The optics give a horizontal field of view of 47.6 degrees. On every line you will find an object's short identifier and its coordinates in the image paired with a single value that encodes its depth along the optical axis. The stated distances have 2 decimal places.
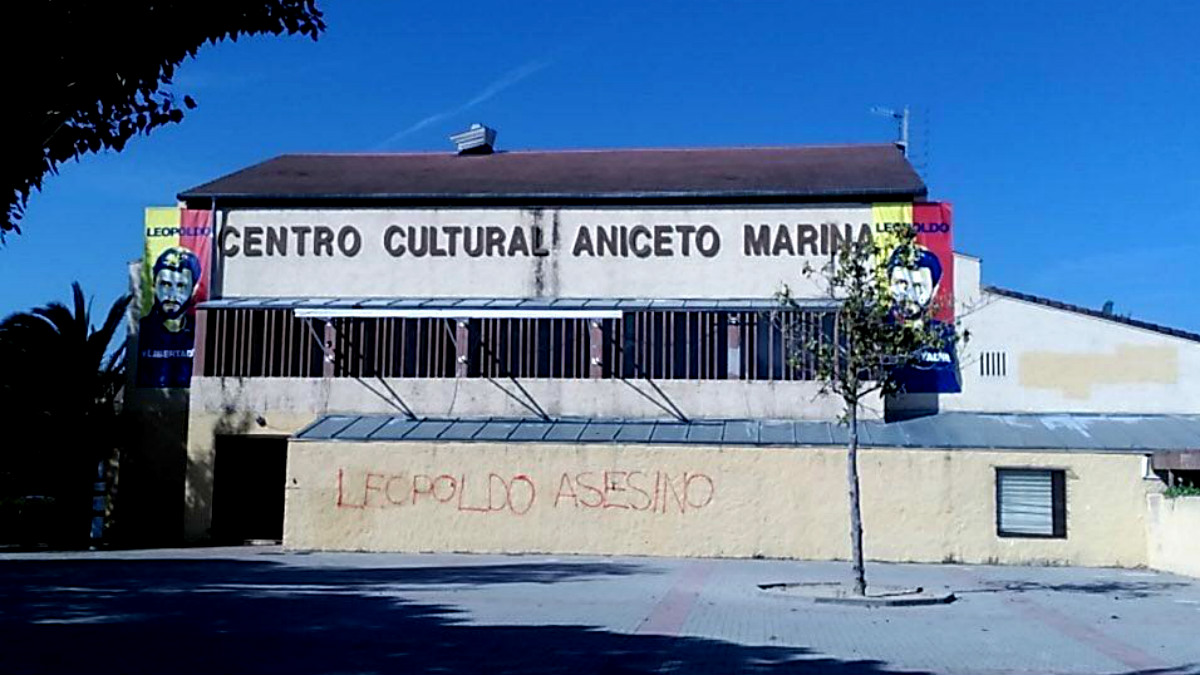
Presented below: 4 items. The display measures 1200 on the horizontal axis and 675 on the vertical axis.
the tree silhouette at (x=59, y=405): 31.17
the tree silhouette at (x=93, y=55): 8.98
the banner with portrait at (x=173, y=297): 31.78
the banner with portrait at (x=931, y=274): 29.70
